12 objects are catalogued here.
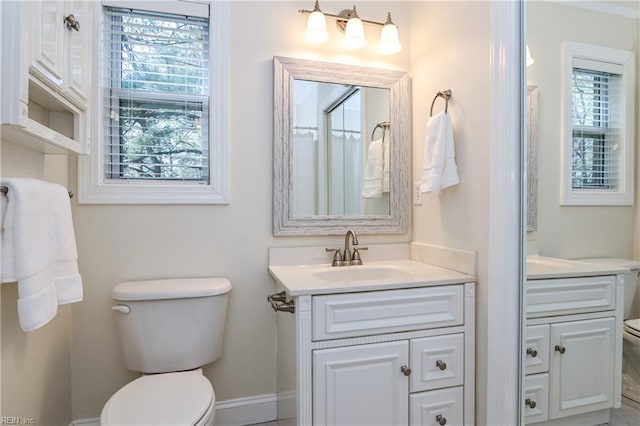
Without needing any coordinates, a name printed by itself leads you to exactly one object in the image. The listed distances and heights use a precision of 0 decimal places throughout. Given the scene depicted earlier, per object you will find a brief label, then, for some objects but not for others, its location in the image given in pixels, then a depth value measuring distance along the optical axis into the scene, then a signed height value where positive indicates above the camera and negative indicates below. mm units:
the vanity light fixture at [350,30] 1718 +921
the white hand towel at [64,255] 1178 -161
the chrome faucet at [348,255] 1774 -231
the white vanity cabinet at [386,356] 1274 -566
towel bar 988 +56
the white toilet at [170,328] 1372 -504
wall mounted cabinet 904 +417
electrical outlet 1913 +88
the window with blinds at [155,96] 1634 +551
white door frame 1375 +40
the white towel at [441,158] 1576 +241
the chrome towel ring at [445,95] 1642 +552
